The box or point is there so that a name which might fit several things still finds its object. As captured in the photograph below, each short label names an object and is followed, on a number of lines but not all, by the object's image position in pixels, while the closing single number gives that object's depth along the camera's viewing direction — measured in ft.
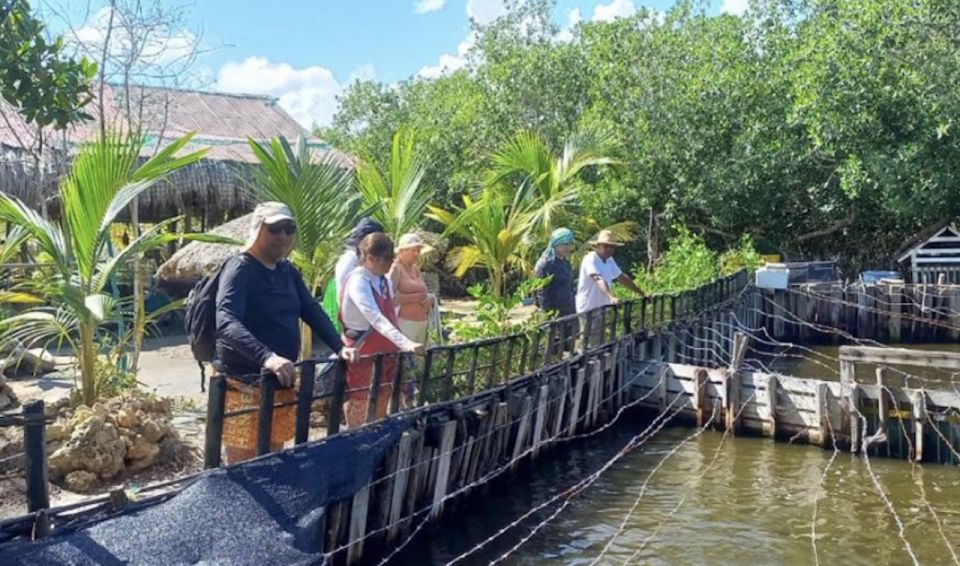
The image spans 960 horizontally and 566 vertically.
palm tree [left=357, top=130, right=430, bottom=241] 31.01
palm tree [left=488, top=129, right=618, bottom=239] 50.39
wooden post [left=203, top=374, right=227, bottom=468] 13.85
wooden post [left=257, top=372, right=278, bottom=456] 14.33
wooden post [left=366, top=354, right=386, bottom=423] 17.93
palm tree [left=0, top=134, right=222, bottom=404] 20.04
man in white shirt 31.68
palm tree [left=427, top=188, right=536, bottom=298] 44.24
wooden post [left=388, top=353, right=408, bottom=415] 18.81
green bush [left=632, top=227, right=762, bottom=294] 46.44
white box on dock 56.18
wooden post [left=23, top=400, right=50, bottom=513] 11.40
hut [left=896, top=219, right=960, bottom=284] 62.95
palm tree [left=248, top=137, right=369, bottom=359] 25.89
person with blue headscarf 30.12
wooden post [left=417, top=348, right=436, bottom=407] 20.20
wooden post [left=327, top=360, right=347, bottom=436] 16.43
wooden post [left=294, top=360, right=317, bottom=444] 15.30
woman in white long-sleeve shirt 18.22
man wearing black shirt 14.38
